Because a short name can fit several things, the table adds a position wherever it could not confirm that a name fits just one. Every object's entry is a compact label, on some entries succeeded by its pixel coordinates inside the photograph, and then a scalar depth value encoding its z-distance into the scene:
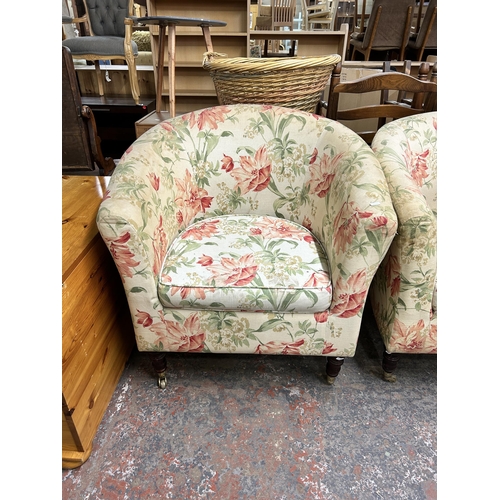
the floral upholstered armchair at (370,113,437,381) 0.99
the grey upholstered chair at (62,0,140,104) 2.89
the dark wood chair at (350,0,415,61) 3.26
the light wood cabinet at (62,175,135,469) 0.90
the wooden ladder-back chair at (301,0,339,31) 4.30
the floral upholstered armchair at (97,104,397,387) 0.98
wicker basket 1.29
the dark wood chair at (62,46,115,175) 1.69
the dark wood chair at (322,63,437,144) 1.45
